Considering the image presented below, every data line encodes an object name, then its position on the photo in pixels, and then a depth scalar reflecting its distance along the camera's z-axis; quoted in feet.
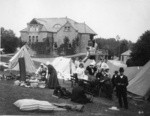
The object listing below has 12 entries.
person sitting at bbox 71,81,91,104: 36.27
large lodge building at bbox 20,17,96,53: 159.02
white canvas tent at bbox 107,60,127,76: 71.46
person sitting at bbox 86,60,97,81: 47.14
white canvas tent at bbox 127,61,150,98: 44.27
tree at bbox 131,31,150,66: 83.66
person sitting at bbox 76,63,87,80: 48.26
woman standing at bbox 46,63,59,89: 47.74
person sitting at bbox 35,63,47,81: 55.38
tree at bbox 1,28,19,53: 154.43
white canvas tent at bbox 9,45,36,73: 63.57
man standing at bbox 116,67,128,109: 35.40
